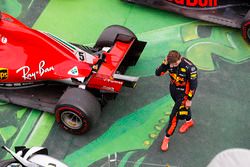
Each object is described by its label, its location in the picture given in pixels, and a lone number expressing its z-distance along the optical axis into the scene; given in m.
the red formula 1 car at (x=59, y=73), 14.12
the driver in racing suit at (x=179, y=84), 12.74
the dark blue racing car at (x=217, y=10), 17.55
